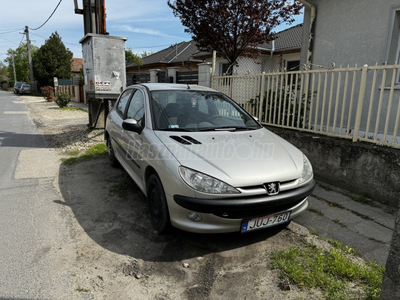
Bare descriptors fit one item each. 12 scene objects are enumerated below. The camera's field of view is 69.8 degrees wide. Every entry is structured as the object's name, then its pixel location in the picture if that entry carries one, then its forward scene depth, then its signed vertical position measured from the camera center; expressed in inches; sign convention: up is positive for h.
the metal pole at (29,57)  1342.3 +142.6
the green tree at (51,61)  1405.0 +135.5
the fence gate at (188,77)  347.7 +20.4
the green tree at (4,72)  3474.7 +187.5
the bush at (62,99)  685.8 -22.7
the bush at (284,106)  207.2 -7.9
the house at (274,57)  588.7 +81.1
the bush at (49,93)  930.1 -13.4
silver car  100.4 -27.5
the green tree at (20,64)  2655.0 +223.9
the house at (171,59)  802.2 +102.8
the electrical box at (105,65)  313.6 +28.4
